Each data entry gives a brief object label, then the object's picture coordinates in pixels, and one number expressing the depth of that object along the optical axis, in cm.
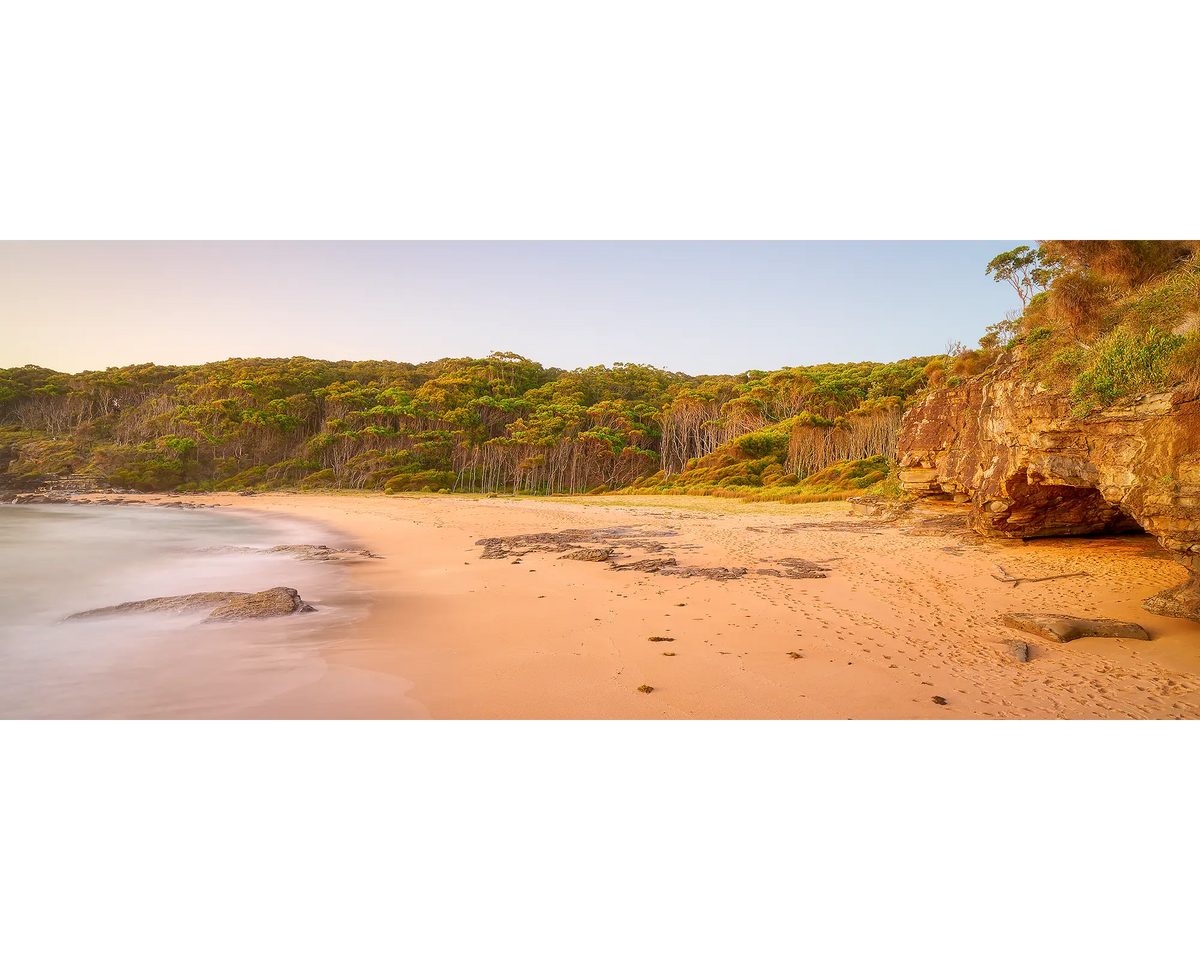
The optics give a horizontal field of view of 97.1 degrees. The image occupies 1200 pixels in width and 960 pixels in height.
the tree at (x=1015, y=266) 2180
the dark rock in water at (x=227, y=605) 650
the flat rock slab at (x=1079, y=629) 531
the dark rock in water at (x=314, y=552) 1159
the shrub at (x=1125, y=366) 586
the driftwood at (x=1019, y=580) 771
